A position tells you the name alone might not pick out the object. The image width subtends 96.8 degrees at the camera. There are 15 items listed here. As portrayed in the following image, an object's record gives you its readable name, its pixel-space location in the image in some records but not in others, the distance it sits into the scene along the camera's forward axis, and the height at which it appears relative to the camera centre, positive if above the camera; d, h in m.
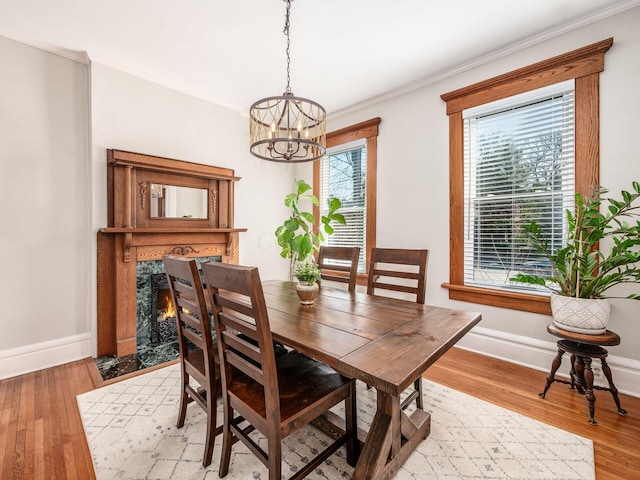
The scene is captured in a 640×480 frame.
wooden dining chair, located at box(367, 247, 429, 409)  1.99 -0.25
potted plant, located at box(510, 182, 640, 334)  1.84 -0.17
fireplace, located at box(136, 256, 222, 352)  2.88 -0.75
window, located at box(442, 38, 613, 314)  2.22 +0.63
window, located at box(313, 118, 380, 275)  3.60 +0.79
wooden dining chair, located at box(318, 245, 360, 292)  2.38 -0.18
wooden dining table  1.03 -0.45
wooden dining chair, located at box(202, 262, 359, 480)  1.08 -0.70
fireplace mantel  2.72 +0.03
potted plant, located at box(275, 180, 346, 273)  1.70 +0.00
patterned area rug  1.41 -1.16
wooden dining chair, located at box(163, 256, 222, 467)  1.40 -0.55
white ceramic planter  1.87 -0.52
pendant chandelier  1.82 +0.75
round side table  1.80 -0.81
